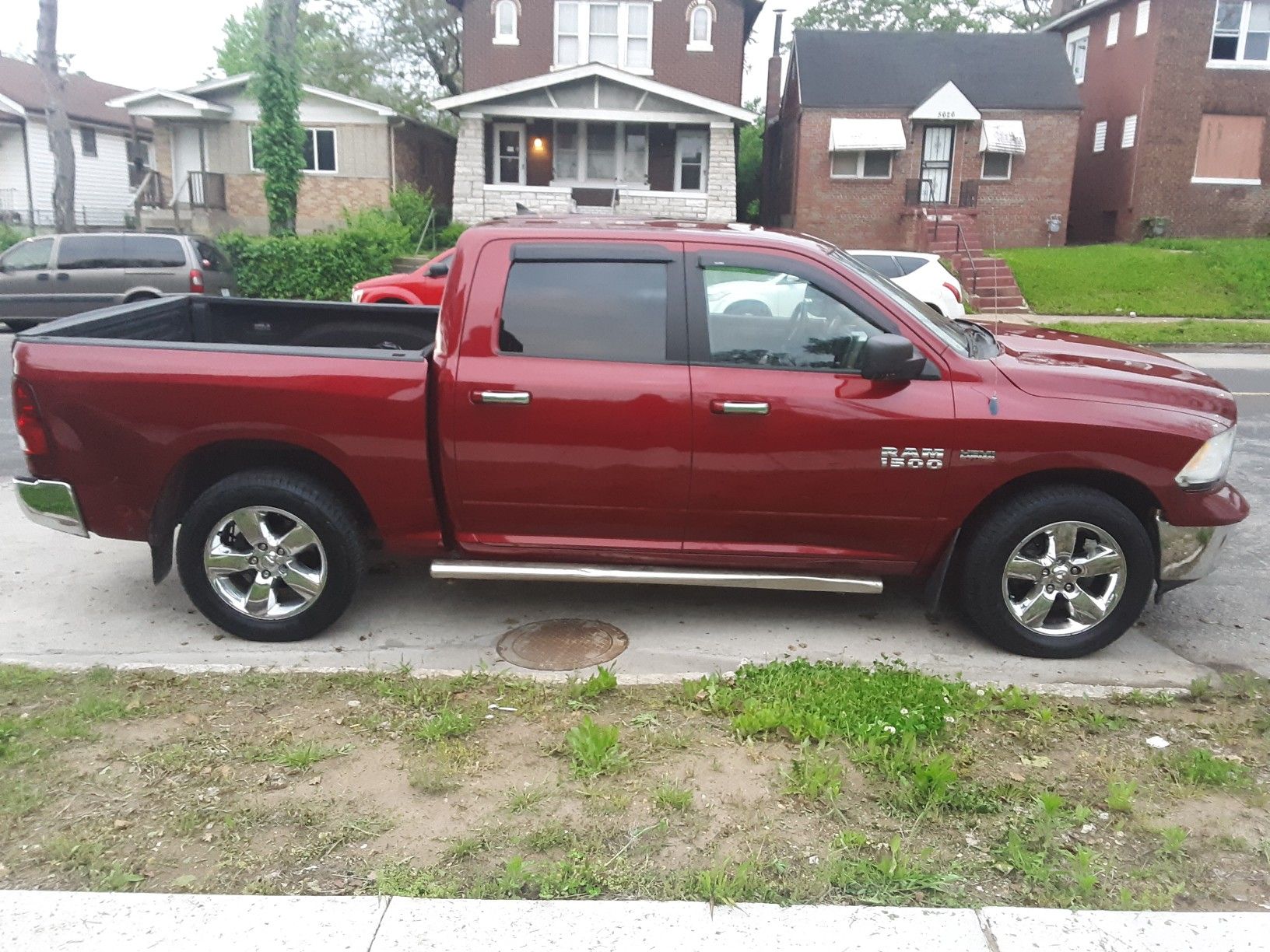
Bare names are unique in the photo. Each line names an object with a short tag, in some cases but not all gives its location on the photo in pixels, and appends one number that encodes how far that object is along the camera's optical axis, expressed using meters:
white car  14.07
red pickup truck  4.69
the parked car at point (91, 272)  16.80
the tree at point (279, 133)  23.31
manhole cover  4.78
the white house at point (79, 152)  35.16
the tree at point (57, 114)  26.06
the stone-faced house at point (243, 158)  29.92
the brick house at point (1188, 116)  26.62
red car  14.78
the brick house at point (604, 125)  27.94
